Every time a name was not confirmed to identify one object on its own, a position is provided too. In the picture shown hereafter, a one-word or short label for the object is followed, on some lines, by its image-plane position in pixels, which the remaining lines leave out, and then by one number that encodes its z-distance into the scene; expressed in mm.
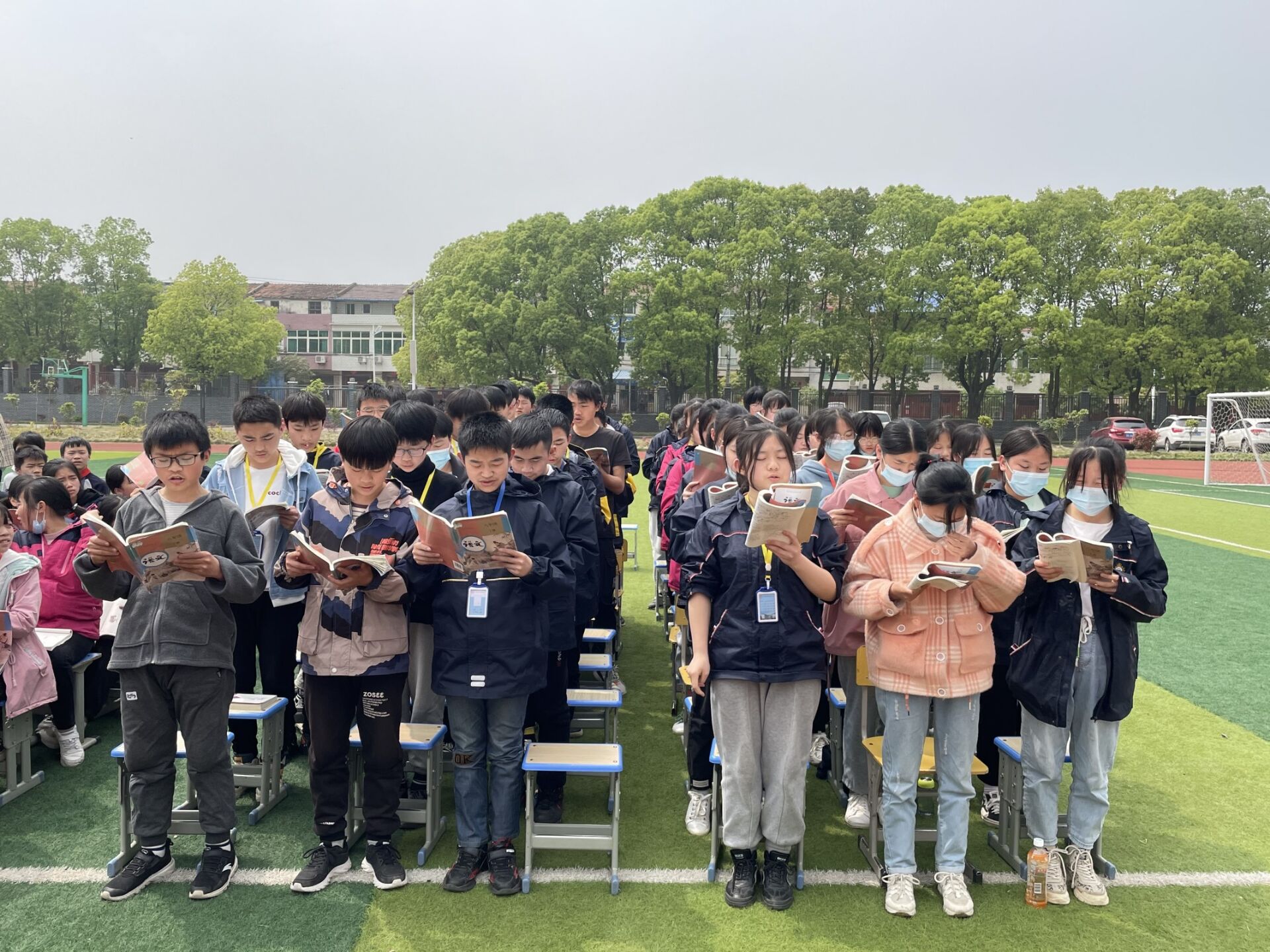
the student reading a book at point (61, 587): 4863
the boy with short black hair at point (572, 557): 3869
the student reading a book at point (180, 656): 3432
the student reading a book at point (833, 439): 5574
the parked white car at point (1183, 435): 33062
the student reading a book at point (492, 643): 3518
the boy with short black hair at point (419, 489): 4406
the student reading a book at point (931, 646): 3385
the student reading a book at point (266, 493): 4465
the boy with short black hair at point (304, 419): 4918
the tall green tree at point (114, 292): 54469
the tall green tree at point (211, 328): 45562
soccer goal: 22328
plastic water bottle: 3514
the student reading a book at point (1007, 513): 4164
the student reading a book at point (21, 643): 4309
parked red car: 34219
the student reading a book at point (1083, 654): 3453
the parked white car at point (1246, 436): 22594
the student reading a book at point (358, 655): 3523
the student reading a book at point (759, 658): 3398
